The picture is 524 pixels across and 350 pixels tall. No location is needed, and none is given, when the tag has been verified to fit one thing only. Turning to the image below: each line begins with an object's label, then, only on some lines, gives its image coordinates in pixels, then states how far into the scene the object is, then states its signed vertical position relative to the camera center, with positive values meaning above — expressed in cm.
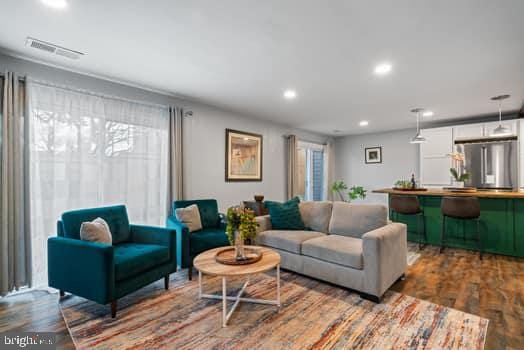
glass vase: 240 -66
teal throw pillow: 364 -60
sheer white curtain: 276 +23
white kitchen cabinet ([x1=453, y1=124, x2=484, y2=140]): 511 +86
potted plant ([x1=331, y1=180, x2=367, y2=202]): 703 -47
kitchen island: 378 -79
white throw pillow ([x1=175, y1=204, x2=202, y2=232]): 337 -55
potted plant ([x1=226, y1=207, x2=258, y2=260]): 240 -48
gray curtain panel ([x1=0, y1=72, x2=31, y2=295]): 249 -12
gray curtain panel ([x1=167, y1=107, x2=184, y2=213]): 385 +26
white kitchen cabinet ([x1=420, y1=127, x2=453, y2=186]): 548 +37
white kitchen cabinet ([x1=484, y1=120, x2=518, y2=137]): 477 +90
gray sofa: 250 -81
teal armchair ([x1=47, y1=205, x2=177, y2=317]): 217 -77
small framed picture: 708 +54
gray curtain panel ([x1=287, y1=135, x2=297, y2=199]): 600 +22
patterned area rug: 188 -123
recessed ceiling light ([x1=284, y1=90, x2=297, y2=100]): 374 +121
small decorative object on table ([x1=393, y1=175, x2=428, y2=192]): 469 -25
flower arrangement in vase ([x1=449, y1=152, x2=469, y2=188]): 531 +9
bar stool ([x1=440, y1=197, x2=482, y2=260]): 373 -52
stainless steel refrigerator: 482 +22
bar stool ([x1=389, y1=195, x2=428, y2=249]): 417 -51
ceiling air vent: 235 +123
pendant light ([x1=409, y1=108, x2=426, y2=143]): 468 +66
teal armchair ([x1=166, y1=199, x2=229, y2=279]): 310 -76
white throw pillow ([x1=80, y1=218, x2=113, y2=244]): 237 -53
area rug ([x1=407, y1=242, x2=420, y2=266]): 367 -125
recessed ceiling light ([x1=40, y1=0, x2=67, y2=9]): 181 +123
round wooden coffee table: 209 -79
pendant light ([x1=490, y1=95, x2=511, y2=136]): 394 +69
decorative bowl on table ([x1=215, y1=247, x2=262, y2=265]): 230 -78
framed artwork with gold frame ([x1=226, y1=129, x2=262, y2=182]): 479 +37
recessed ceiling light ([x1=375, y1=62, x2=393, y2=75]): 282 +119
